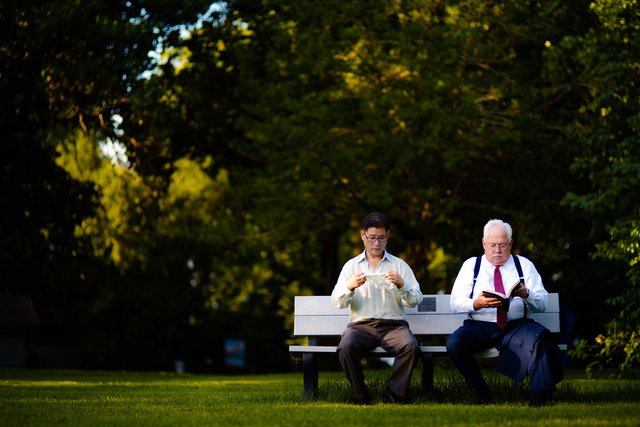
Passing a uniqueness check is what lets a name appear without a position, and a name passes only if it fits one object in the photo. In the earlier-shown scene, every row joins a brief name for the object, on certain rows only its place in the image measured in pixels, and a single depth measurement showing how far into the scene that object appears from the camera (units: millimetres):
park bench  20750
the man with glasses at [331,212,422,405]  19297
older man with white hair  18578
